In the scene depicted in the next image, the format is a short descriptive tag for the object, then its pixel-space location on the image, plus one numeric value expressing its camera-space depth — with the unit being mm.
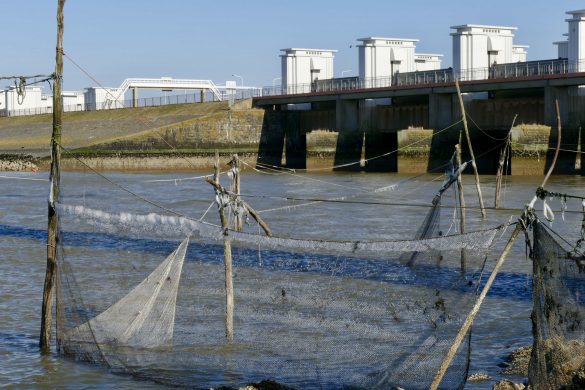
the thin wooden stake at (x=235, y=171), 23812
